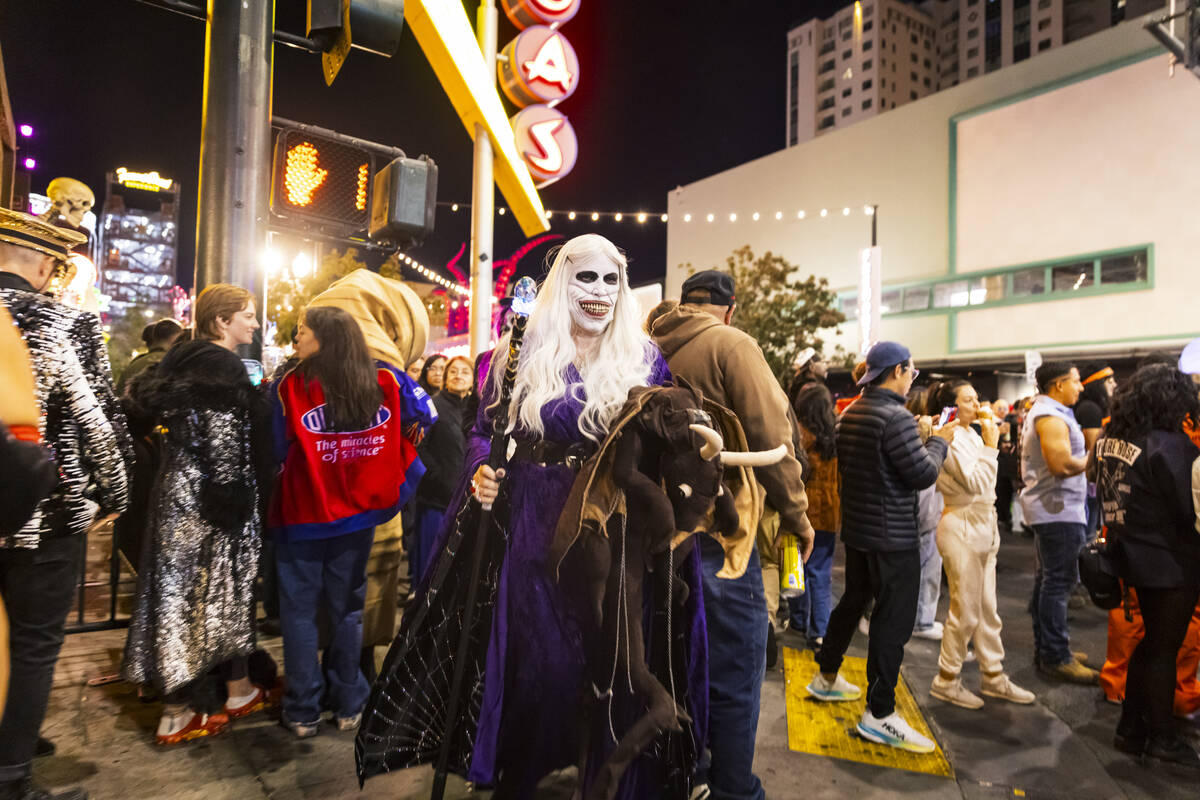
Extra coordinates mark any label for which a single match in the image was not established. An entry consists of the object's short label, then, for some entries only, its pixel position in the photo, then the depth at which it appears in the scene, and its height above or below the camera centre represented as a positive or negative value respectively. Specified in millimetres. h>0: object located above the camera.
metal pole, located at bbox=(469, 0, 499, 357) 8867 +2437
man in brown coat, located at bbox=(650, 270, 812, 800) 2584 -504
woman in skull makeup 2420 -575
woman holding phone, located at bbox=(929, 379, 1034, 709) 4352 -904
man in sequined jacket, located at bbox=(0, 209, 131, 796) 2586 -356
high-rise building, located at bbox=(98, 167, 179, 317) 99562 +22954
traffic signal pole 3928 +1439
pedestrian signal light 4246 +1386
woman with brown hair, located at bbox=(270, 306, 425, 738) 3410 -394
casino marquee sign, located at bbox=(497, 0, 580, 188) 11586 +5499
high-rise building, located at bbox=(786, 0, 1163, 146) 72875 +39935
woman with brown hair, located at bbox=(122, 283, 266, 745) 3260 -552
